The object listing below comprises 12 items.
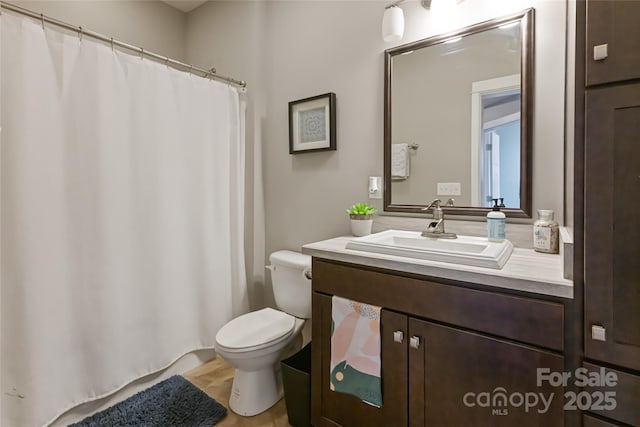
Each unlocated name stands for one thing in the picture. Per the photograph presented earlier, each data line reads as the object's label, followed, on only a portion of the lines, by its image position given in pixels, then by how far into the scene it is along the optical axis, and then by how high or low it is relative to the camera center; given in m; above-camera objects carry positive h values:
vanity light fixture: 1.55 +0.87
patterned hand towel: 1.22 -0.58
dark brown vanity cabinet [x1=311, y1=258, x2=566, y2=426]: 0.92 -0.49
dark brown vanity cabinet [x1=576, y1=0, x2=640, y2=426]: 0.75 +0.01
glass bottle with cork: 1.22 -0.13
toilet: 1.60 -0.69
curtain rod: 1.31 +0.83
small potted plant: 1.70 -0.09
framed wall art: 1.90 +0.50
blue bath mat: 1.57 -1.06
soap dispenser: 1.33 -0.11
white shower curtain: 1.38 -0.05
